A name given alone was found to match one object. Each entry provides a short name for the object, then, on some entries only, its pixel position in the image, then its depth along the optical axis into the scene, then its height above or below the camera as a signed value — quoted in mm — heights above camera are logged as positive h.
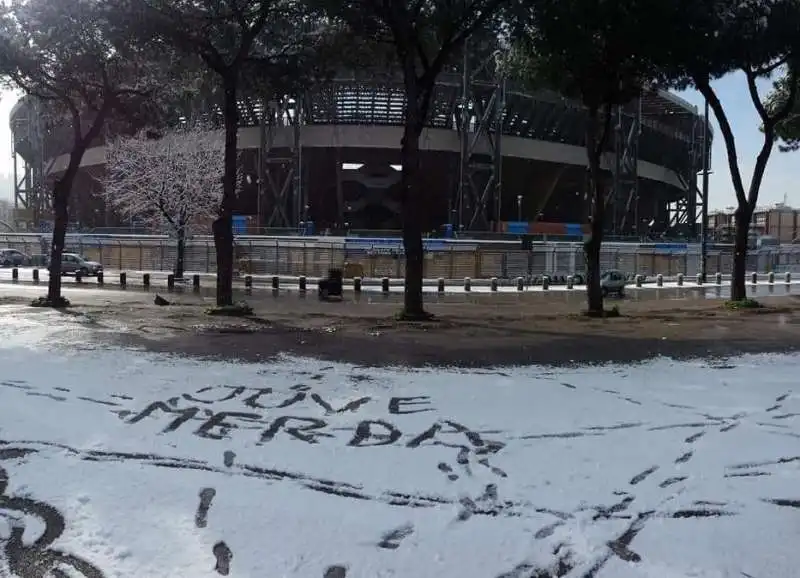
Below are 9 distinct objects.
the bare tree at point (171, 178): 40562 +4973
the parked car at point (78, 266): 39000 -256
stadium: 57094 +9345
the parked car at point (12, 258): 52281 +151
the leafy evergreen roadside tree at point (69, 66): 15883 +4862
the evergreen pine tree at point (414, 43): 15258 +4799
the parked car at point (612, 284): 32997 -726
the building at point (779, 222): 101188 +6823
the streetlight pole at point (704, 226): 40250 +2413
